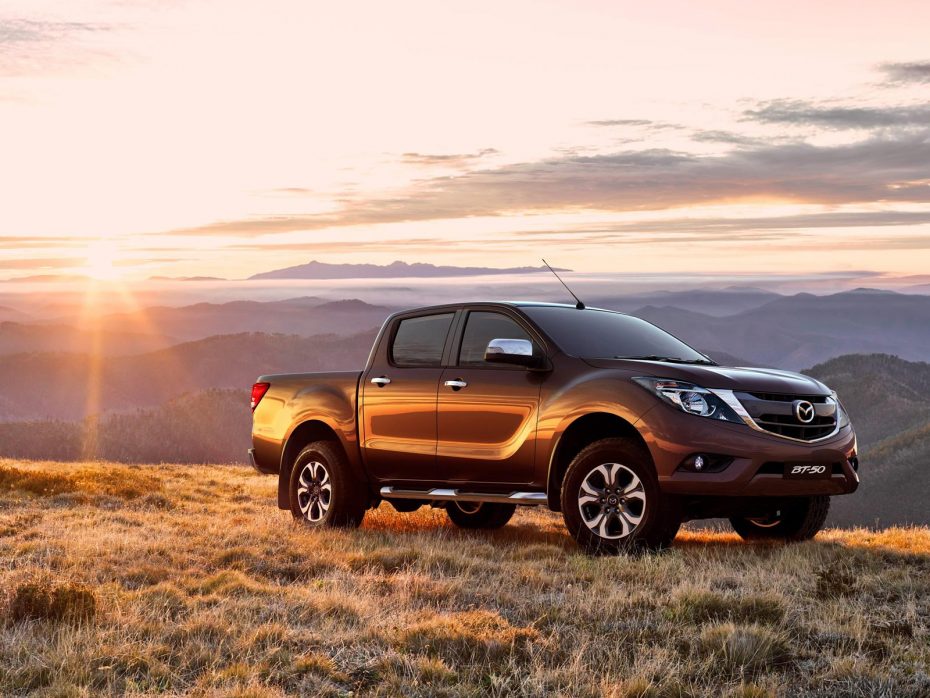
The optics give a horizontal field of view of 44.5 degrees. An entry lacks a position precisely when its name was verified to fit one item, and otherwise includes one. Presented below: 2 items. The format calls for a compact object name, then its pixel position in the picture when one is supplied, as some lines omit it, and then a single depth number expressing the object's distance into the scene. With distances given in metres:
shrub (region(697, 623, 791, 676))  5.67
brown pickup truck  8.35
